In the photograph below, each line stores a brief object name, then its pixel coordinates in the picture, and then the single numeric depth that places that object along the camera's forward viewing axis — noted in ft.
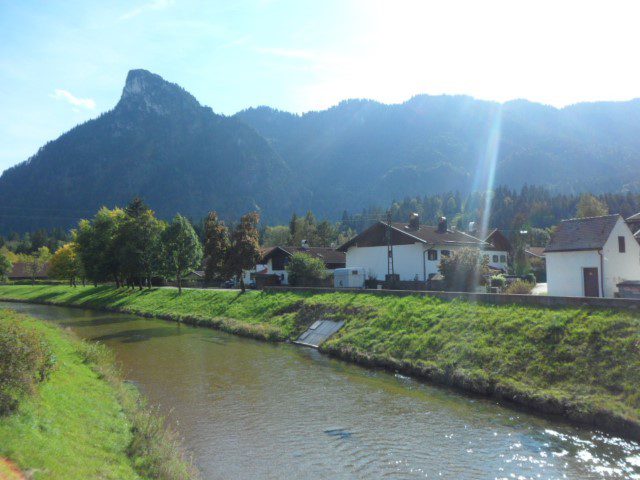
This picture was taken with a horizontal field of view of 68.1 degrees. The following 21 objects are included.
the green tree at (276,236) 479.45
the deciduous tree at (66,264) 295.07
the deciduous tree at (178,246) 218.38
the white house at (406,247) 168.86
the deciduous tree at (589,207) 293.64
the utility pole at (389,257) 154.10
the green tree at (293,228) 425.28
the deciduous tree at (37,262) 379.14
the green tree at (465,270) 131.34
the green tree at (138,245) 228.43
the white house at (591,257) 102.42
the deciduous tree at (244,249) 180.75
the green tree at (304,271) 184.03
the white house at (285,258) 238.48
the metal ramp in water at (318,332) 106.52
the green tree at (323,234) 404.57
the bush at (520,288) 124.44
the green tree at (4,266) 347.15
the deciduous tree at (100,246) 240.53
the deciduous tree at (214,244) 191.83
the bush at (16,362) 33.63
